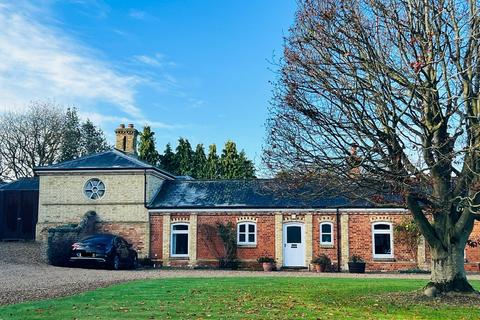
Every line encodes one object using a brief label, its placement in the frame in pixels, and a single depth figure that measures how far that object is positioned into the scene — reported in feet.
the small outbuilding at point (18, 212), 113.09
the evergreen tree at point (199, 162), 167.02
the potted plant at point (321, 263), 89.61
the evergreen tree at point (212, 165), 163.84
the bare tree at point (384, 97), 41.45
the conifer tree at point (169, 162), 169.17
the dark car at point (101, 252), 80.79
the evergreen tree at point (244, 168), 161.68
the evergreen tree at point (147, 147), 164.45
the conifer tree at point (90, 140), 168.96
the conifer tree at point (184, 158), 168.35
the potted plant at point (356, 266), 87.15
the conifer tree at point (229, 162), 161.89
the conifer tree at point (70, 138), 156.46
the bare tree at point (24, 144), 150.71
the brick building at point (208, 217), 91.66
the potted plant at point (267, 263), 90.43
